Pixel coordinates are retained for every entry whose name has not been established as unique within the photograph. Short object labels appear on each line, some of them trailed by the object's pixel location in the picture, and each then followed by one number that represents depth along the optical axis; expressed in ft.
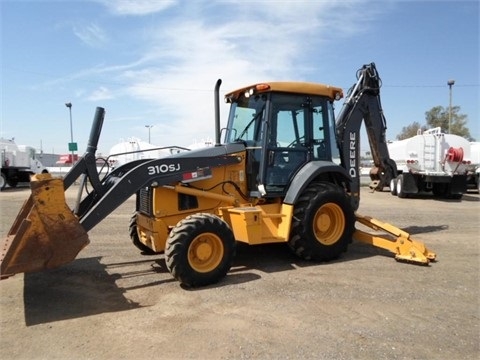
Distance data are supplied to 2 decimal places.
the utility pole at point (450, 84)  99.72
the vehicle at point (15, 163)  78.33
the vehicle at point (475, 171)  64.36
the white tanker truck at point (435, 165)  55.31
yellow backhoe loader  17.46
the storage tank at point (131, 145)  102.10
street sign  95.14
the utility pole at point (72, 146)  95.10
